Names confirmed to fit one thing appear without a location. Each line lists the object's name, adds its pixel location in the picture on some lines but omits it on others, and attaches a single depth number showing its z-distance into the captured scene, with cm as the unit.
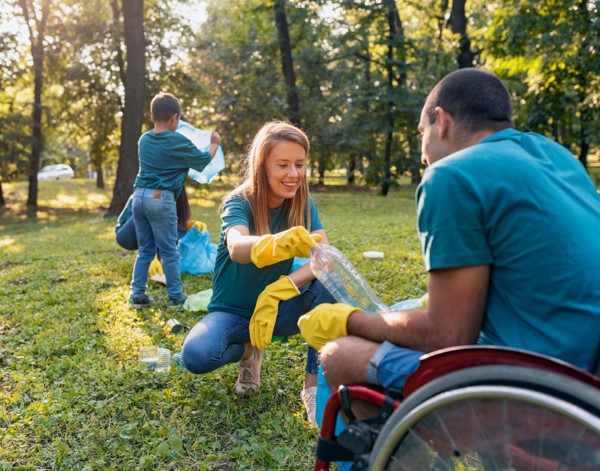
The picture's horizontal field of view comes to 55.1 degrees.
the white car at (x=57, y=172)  4838
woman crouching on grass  279
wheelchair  127
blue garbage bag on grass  619
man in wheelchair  149
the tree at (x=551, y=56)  1041
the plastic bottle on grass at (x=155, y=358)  358
